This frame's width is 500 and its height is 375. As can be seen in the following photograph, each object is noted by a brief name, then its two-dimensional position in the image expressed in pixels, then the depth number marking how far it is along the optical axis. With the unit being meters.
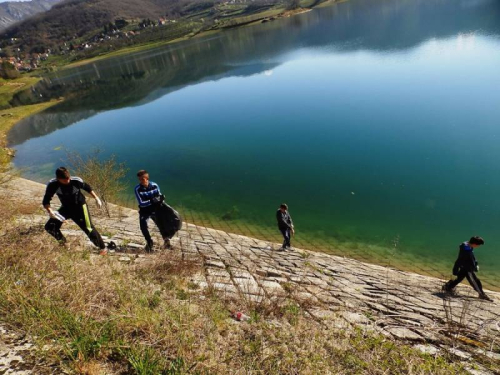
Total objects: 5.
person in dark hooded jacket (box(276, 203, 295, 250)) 12.23
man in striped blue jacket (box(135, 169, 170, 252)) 8.29
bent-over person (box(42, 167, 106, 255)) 7.20
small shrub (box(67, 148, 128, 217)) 15.95
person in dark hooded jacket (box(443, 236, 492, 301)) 8.86
